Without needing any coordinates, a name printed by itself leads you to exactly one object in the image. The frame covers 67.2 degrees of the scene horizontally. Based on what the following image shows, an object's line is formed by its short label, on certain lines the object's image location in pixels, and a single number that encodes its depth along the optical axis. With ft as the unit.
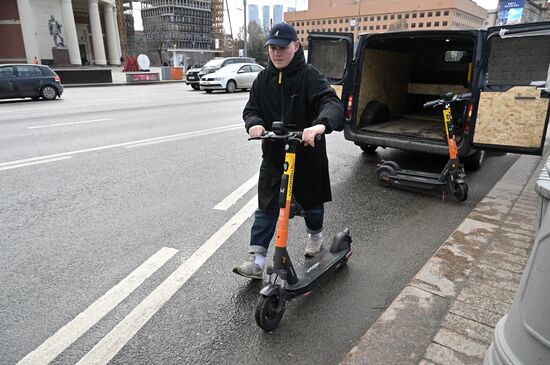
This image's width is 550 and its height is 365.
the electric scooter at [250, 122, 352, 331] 8.61
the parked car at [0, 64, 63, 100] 53.93
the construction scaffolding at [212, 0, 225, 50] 423.88
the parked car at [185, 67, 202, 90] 80.55
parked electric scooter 17.03
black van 16.71
